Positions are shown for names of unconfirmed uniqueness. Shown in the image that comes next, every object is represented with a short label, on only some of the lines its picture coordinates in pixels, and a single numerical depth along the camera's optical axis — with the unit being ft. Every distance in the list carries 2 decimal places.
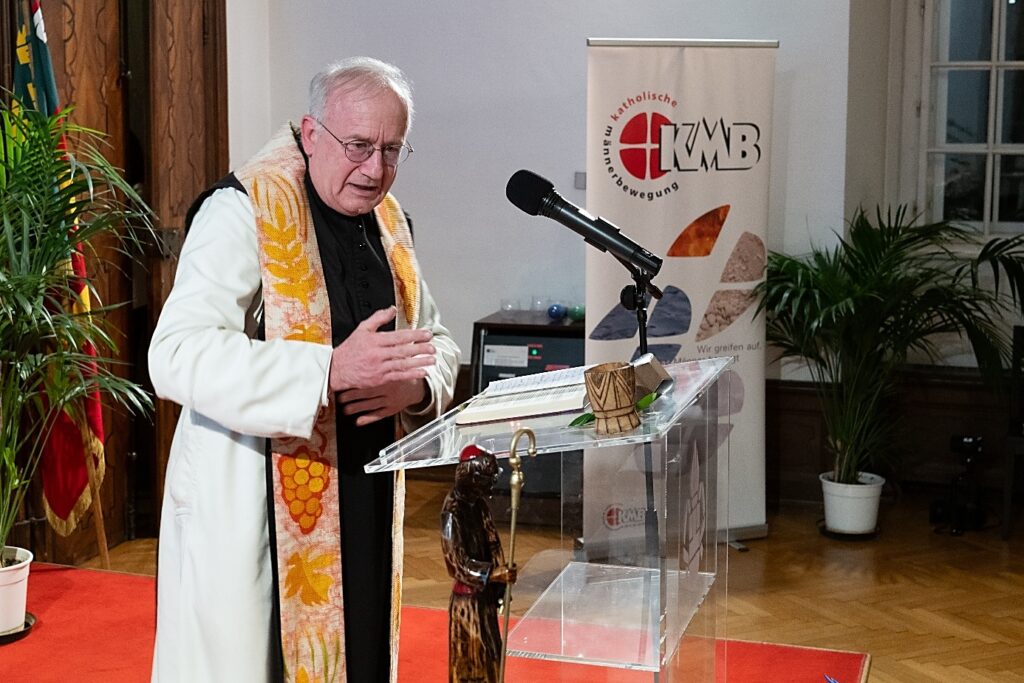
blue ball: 19.93
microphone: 8.21
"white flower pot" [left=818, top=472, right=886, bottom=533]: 18.04
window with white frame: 20.72
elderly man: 6.99
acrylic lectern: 7.07
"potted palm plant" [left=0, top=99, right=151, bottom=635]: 12.73
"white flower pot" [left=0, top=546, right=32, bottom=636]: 13.34
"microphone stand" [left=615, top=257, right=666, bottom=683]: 7.09
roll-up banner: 16.98
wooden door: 17.02
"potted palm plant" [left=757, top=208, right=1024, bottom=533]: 17.71
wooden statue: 6.21
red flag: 14.52
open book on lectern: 7.07
